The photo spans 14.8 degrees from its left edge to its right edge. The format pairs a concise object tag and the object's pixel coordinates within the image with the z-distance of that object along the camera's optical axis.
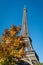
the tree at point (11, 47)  20.84
